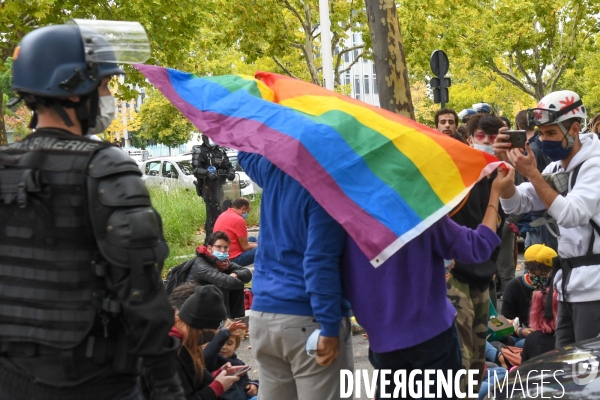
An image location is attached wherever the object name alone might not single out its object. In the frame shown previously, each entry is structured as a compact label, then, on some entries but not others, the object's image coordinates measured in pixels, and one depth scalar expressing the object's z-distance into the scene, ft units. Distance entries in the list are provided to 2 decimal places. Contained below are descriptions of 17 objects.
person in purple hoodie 12.60
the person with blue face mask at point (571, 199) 15.05
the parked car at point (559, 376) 11.31
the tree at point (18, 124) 130.44
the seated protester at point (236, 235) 36.47
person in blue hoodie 12.71
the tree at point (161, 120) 148.87
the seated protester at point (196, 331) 15.69
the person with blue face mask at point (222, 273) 27.63
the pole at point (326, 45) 41.92
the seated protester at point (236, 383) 17.75
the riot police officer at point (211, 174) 47.78
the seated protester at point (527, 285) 23.54
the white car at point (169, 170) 77.59
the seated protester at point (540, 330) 19.17
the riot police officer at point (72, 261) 9.12
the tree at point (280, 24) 80.43
